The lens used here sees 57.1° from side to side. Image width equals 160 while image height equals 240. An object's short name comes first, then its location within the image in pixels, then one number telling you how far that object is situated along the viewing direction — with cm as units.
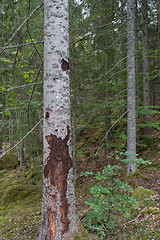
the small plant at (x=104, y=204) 208
